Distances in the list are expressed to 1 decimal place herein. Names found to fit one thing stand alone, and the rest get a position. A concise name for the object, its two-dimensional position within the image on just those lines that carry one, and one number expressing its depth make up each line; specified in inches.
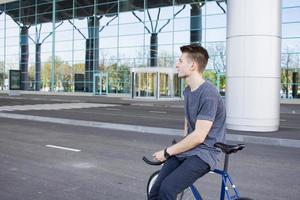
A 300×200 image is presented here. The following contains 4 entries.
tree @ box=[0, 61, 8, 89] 2375.7
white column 551.5
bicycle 129.3
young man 128.3
